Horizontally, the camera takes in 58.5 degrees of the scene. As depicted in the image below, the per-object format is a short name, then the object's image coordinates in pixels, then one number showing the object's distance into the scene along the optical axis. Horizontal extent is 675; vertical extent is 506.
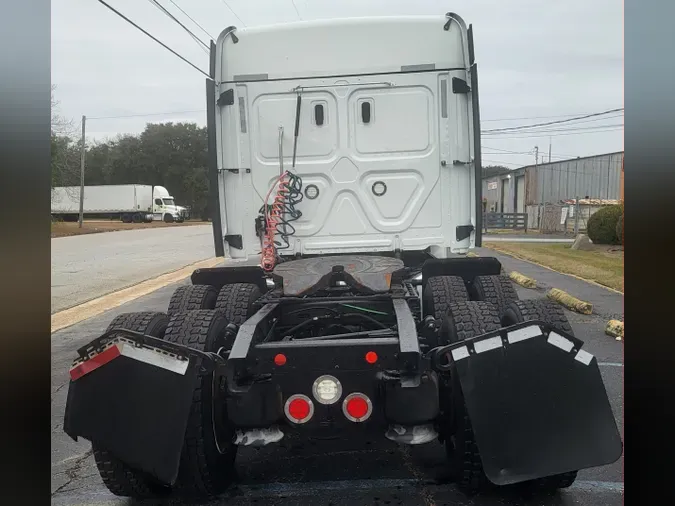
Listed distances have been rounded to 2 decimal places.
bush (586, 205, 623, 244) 18.11
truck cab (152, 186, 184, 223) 56.12
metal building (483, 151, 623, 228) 29.55
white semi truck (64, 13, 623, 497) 2.96
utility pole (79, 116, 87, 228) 33.05
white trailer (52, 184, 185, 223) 54.84
